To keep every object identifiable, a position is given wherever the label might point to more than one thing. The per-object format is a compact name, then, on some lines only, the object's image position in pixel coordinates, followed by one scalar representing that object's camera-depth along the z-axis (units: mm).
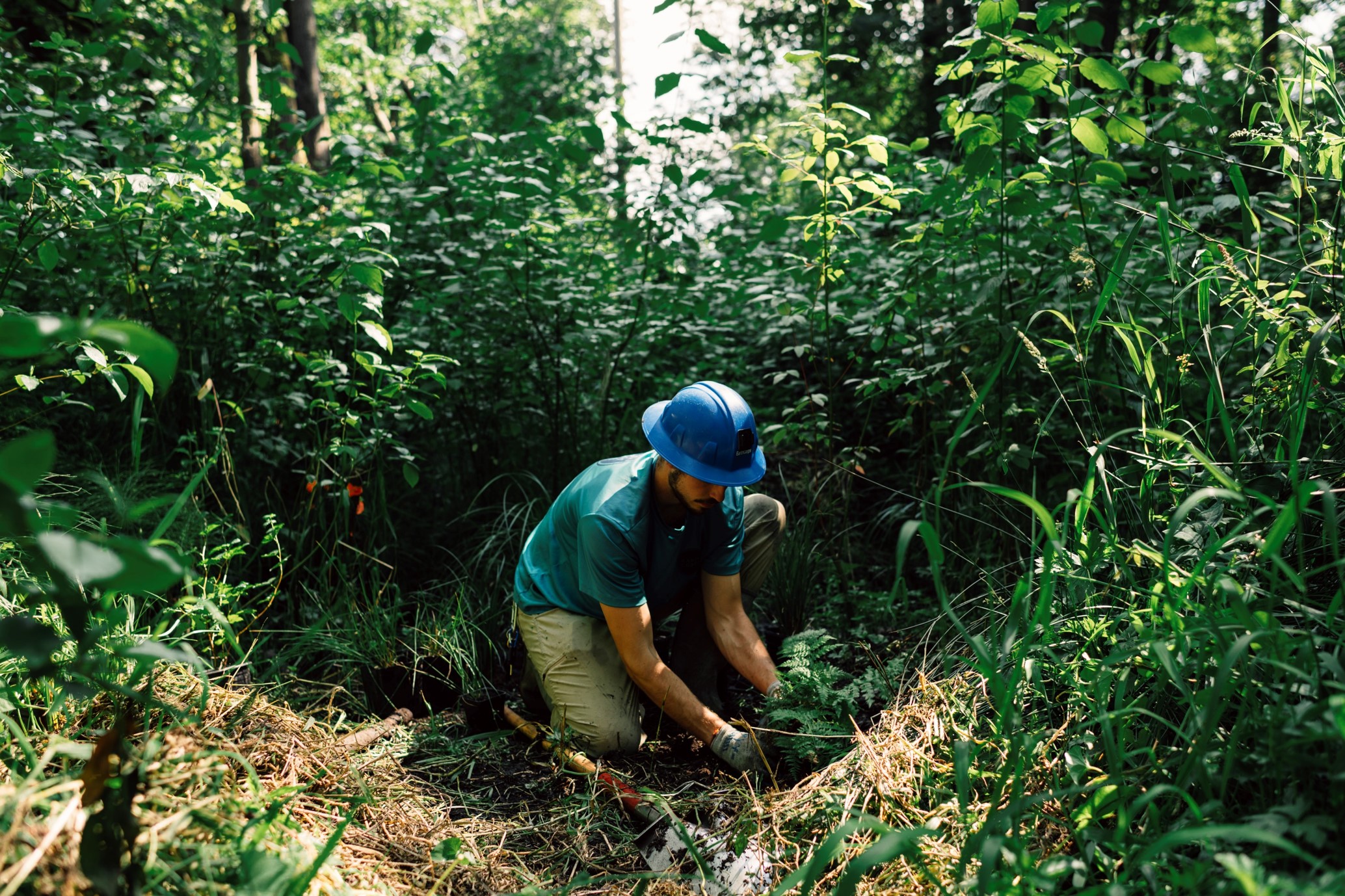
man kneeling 2445
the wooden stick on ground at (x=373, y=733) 2577
